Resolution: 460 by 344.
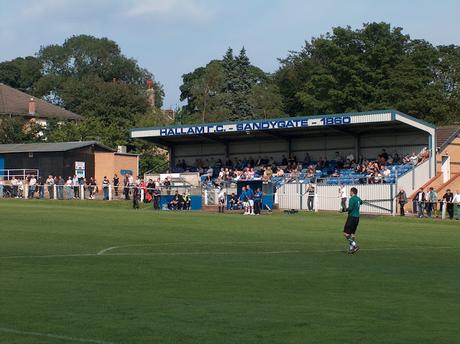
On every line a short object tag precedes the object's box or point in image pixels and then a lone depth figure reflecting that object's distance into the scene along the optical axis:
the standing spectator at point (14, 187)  60.19
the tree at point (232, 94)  101.56
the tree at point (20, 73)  151.88
